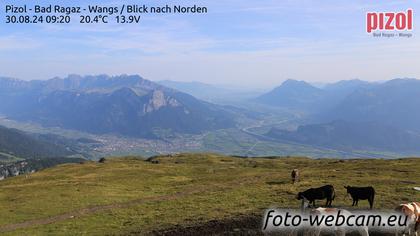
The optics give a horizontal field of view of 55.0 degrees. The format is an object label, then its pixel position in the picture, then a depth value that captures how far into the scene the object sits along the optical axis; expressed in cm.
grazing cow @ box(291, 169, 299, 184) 5595
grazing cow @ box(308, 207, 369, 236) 2620
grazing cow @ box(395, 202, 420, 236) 2597
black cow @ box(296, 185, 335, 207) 3784
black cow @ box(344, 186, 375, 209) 3662
